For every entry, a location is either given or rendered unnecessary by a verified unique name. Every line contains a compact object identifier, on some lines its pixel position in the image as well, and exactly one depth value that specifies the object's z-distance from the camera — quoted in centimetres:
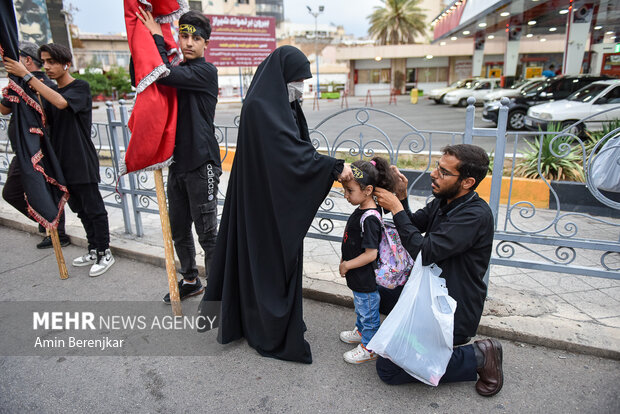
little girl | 232
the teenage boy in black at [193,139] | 267
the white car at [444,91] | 2371
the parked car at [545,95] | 1176
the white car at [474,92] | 2112
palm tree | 4075
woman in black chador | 223
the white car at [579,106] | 942
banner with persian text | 1875
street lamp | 3089
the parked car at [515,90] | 1410
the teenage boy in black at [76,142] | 330
